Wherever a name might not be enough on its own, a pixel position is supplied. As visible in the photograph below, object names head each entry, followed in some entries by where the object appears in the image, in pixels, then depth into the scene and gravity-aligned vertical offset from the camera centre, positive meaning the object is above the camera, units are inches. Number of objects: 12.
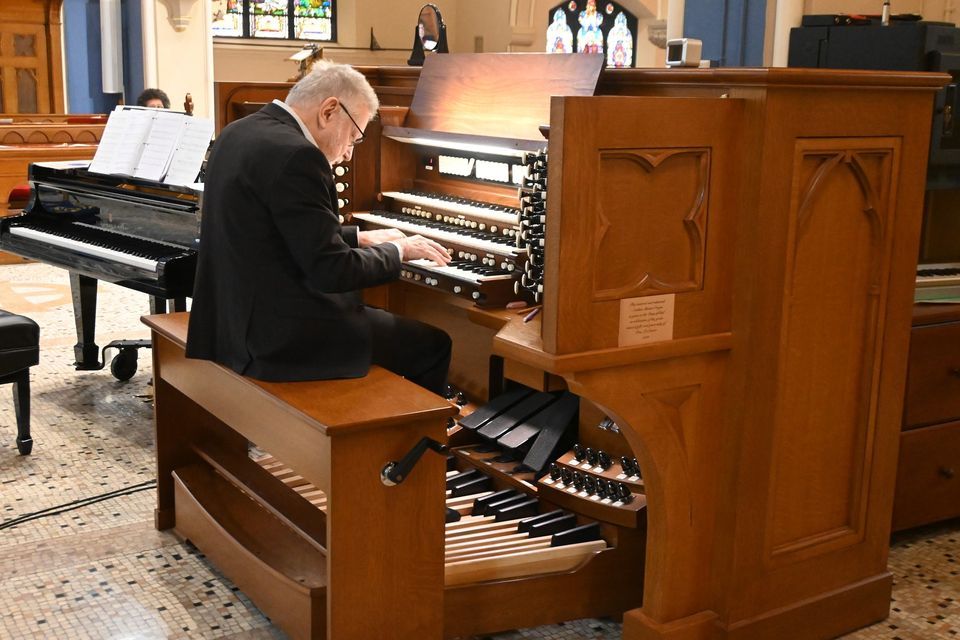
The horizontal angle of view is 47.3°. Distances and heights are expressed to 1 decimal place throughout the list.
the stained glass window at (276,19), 658.2 +32.1
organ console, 94.9 -30.1
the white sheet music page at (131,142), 184.5 -12.3
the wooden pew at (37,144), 343.6 -24.4
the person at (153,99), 305.0 -8.2
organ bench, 97.6 -40.7
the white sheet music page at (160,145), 178.7 -12.3
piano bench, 158.6 -41.7
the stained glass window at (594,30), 620.1 +29.1
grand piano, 169.5 -27.8
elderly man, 106.1 -17.4
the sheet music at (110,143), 188.5 -12.8
